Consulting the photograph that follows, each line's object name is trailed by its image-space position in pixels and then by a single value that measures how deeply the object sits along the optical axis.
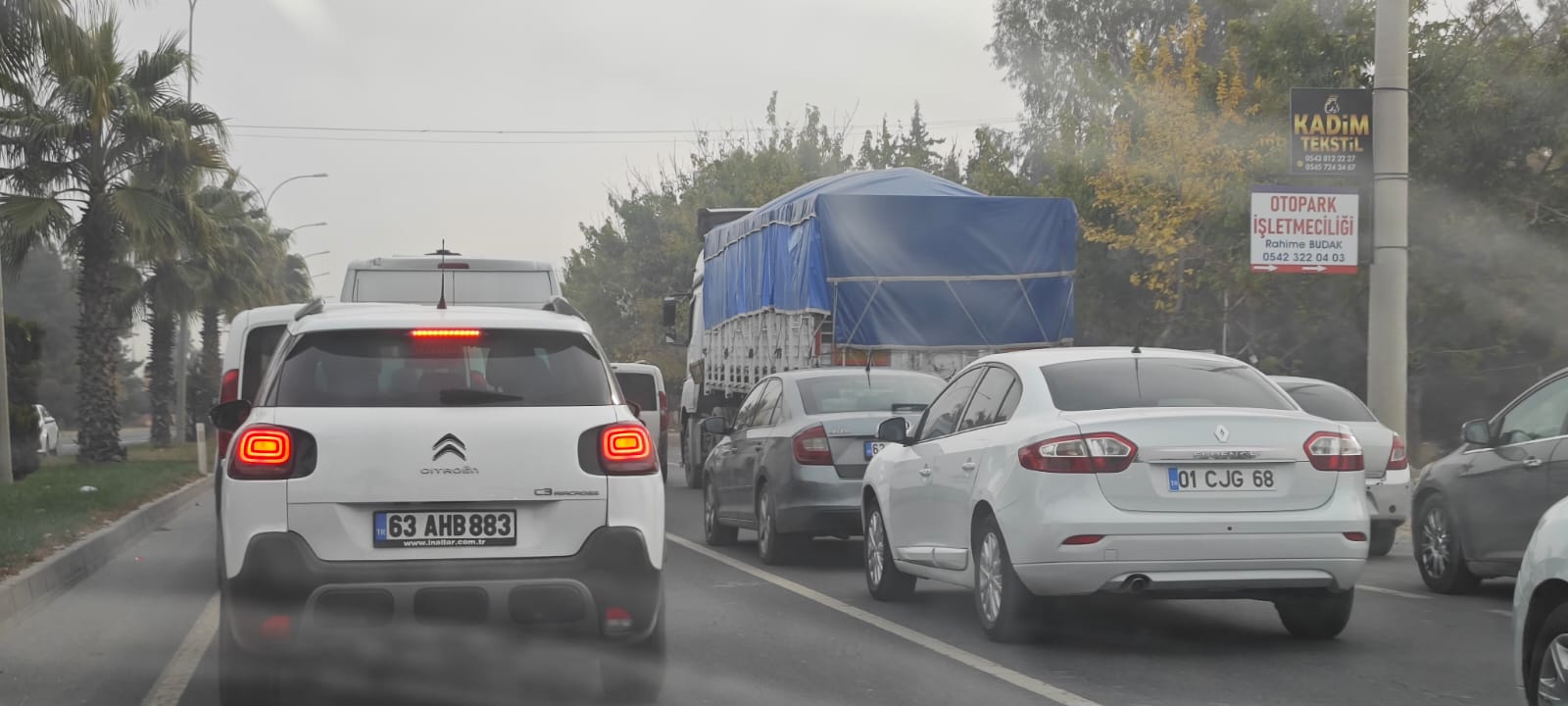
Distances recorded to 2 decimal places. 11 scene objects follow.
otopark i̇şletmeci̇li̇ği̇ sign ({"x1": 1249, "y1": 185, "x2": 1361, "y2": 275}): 17.94
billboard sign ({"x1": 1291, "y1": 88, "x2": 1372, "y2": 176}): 17.08
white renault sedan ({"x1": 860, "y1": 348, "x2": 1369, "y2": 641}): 8.09
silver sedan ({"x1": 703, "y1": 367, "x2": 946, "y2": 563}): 12.58
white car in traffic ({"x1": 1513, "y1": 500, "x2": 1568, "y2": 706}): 5.57
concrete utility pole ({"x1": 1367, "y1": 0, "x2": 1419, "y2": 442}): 16.89
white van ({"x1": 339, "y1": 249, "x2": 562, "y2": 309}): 15.57
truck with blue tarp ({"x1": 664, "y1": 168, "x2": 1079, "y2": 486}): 17.86
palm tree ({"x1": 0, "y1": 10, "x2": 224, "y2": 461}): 28.88
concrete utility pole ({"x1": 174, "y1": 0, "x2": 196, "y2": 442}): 43.21
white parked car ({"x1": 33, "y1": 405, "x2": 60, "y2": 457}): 43.00
